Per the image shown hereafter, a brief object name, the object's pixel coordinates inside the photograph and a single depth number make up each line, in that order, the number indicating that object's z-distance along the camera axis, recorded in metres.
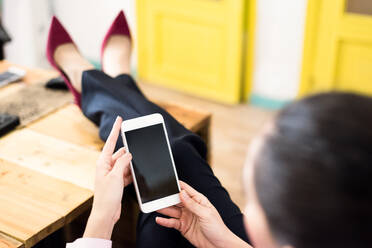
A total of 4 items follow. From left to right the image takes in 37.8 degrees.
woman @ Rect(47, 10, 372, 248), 0.54
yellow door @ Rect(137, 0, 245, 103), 2.87
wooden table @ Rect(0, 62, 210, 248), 1.10
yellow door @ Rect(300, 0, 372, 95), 2.54
